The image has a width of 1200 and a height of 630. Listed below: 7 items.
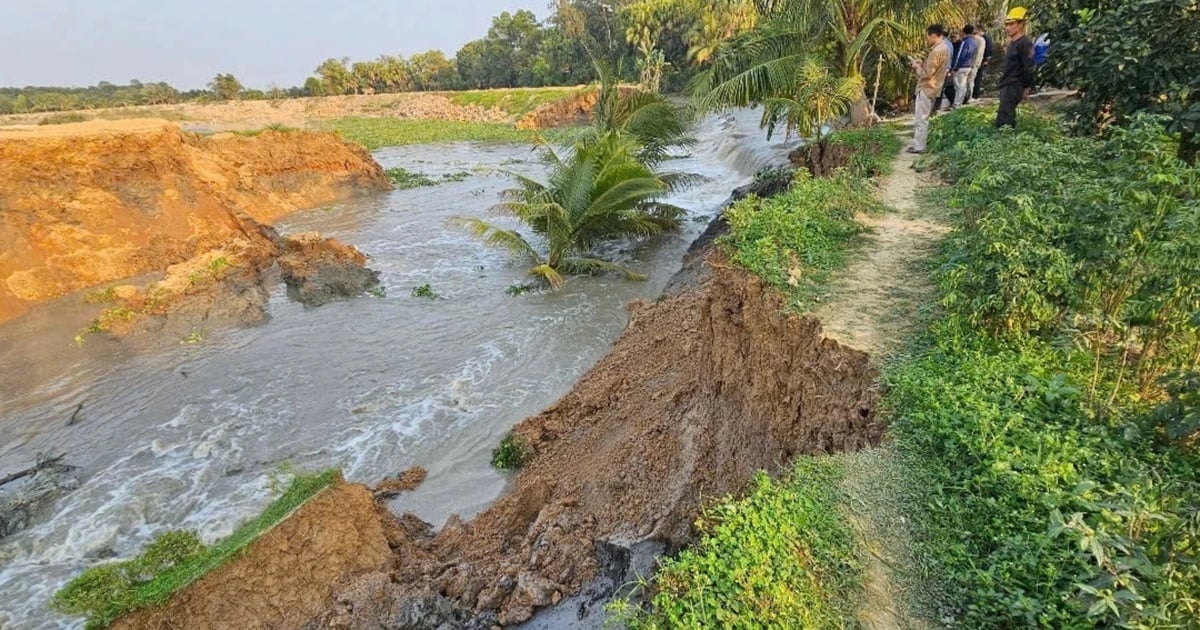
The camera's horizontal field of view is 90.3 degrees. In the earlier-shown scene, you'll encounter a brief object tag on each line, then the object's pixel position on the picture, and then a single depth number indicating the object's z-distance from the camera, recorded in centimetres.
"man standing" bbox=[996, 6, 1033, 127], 856
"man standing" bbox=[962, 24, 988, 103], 1148
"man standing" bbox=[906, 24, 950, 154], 994
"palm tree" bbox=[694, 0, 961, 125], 1097
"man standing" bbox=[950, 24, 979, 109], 1179
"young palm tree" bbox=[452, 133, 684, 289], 1151
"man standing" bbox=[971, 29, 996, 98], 1278
